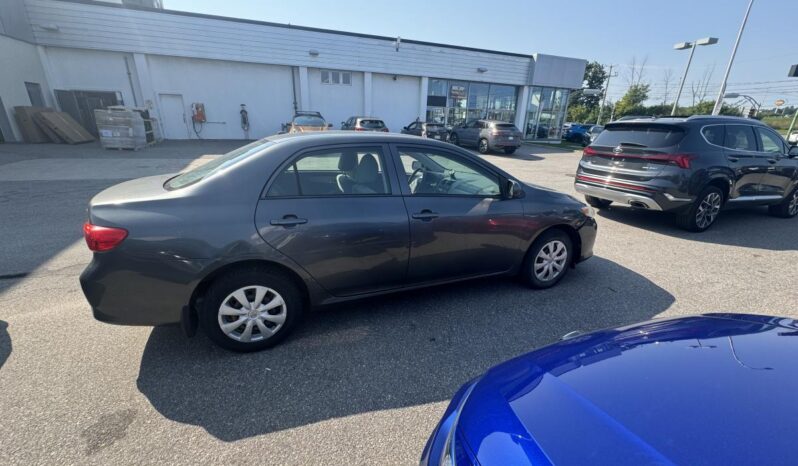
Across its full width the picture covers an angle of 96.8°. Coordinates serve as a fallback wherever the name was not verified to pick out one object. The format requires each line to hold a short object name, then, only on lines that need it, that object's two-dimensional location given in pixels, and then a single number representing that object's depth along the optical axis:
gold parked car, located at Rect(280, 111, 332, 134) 15.22
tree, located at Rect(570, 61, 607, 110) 58.53
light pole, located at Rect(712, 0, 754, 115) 19.99
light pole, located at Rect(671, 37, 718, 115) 21.38
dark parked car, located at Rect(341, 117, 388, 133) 16.23
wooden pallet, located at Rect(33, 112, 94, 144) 15.44
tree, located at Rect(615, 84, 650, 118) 45.65
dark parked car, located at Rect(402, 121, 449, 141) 18.53
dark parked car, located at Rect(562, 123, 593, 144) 29.49
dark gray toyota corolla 2.33
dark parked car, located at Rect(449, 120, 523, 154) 17.50
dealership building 16.94
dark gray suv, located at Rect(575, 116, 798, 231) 5.47
